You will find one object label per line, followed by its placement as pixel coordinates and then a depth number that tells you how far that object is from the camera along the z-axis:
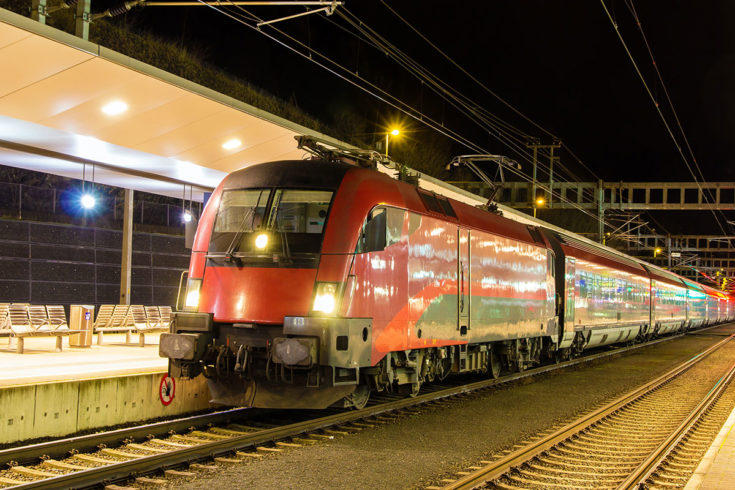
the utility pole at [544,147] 38.64
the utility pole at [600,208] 36.67
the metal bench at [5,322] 13.57
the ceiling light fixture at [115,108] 12.59
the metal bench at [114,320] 16.52
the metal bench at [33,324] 13.38
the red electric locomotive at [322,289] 9.07
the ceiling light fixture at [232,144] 15.31
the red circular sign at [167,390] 10.13
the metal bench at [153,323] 16.08
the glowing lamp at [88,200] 15.69
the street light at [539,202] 35.82
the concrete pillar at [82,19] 12.44
